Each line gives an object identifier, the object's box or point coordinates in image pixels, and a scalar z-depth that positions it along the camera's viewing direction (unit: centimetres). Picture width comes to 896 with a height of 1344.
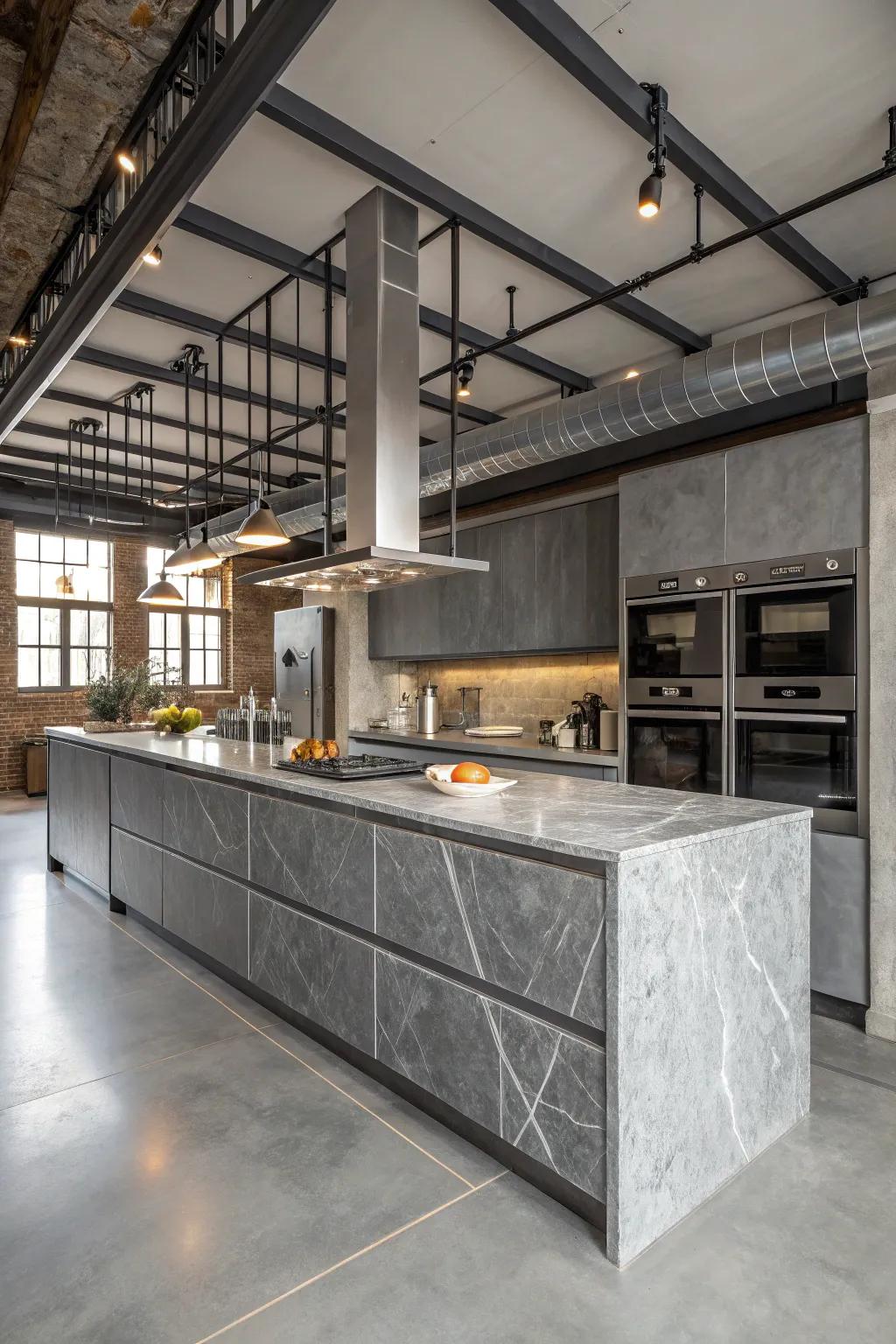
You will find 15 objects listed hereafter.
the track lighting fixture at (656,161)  258
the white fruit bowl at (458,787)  271
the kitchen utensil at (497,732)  580
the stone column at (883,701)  327
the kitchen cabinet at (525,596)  504
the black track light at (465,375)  435
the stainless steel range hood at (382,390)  323
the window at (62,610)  966
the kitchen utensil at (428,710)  643
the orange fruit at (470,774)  275
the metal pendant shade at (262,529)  411
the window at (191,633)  1089
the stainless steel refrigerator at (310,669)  741
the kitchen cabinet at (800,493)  344
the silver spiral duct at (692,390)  300
